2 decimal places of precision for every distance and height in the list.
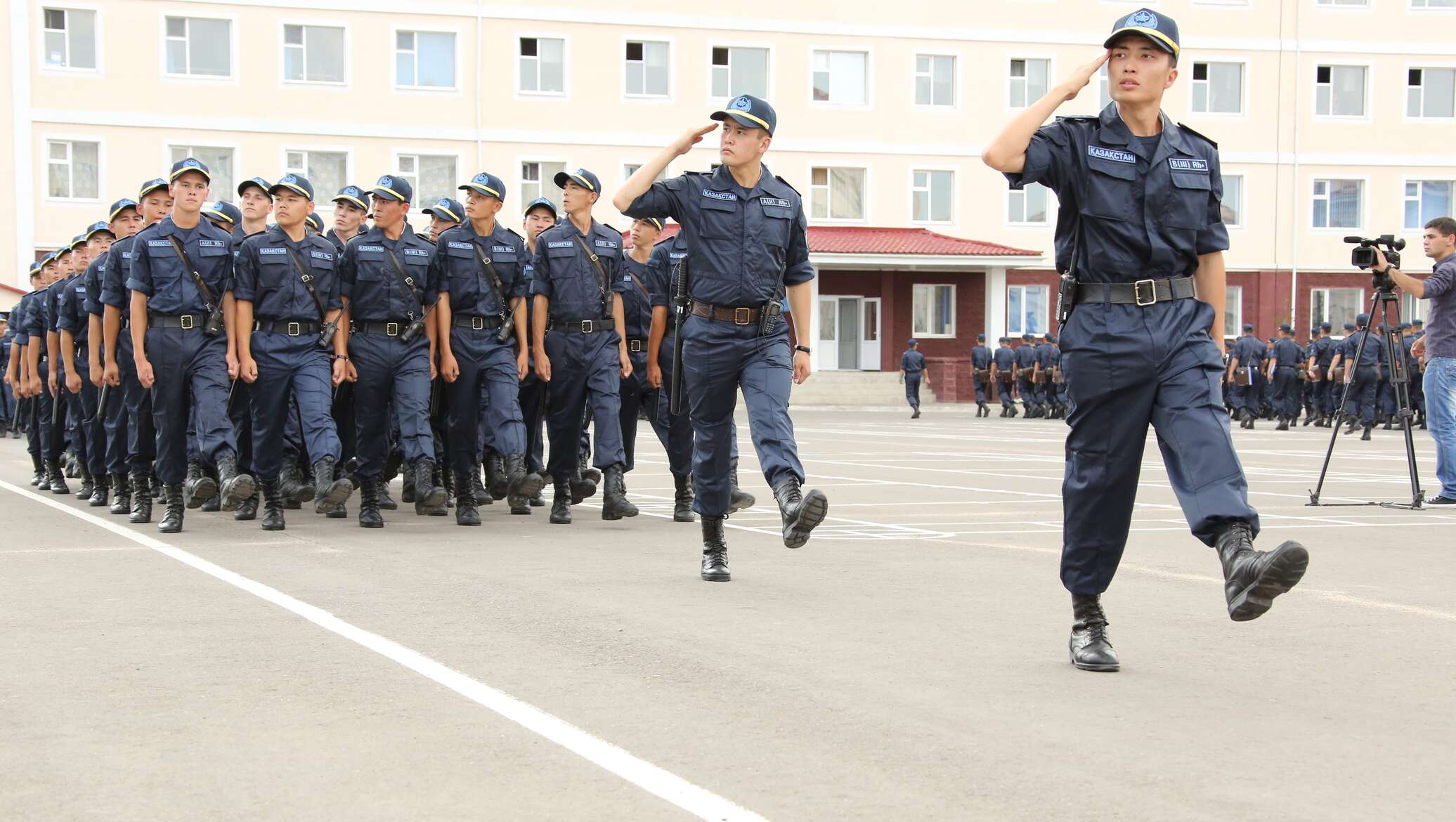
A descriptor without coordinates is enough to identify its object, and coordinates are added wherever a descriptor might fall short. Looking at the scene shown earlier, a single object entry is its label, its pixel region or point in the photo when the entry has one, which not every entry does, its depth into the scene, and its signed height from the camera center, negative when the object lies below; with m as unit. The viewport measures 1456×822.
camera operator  12.88 -0.18
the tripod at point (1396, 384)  12.41 -0.45
